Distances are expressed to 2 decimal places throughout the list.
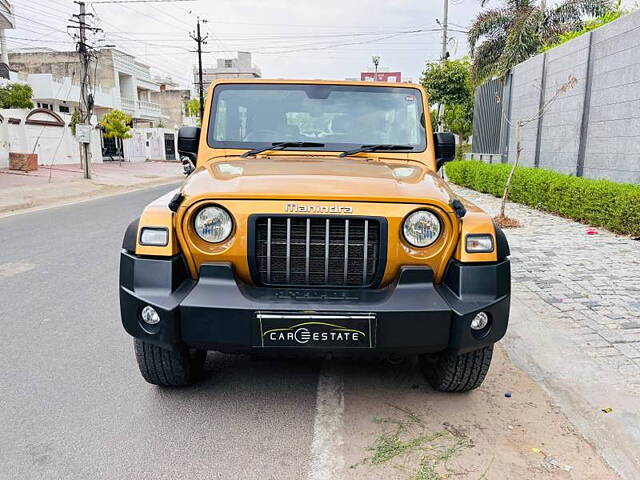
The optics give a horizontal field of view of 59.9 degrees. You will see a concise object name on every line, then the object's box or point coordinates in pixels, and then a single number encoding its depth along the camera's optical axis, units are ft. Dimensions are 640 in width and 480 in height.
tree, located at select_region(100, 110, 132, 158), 119.55
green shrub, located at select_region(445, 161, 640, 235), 26.63
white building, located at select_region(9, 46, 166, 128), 119.14
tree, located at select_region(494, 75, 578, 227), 30.93
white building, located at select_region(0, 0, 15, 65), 89.35
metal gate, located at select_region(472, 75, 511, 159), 56.03
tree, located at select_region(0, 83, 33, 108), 86.43
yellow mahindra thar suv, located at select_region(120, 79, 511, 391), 8.94
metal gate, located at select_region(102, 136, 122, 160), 139.76
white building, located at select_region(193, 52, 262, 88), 291.99
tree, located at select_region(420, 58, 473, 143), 82.64
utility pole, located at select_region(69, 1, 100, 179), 72.90
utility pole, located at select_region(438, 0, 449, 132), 106.65
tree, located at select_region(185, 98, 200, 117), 197.88
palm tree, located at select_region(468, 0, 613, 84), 65.36
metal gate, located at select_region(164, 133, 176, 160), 161.48
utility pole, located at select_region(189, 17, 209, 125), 137.49
